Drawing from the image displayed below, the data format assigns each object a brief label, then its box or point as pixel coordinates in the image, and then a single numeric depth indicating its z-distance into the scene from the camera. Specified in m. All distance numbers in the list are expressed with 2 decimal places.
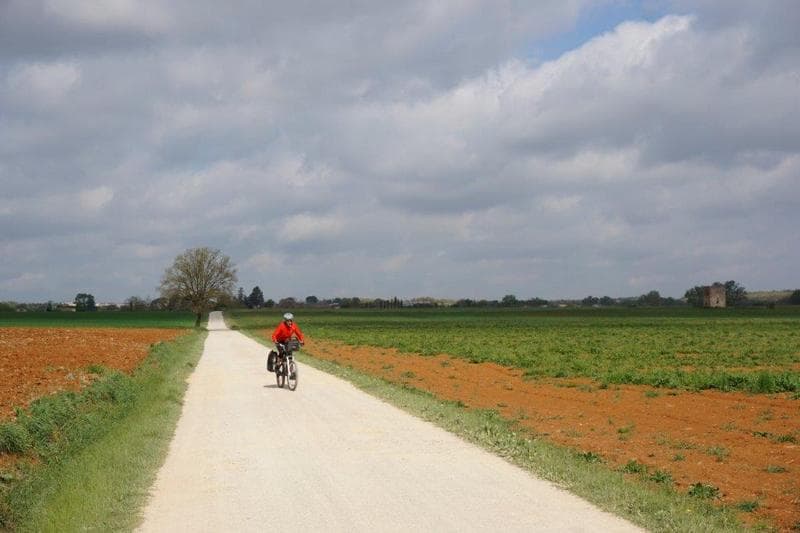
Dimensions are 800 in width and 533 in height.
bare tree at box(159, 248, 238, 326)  97.69
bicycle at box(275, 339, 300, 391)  21.48
